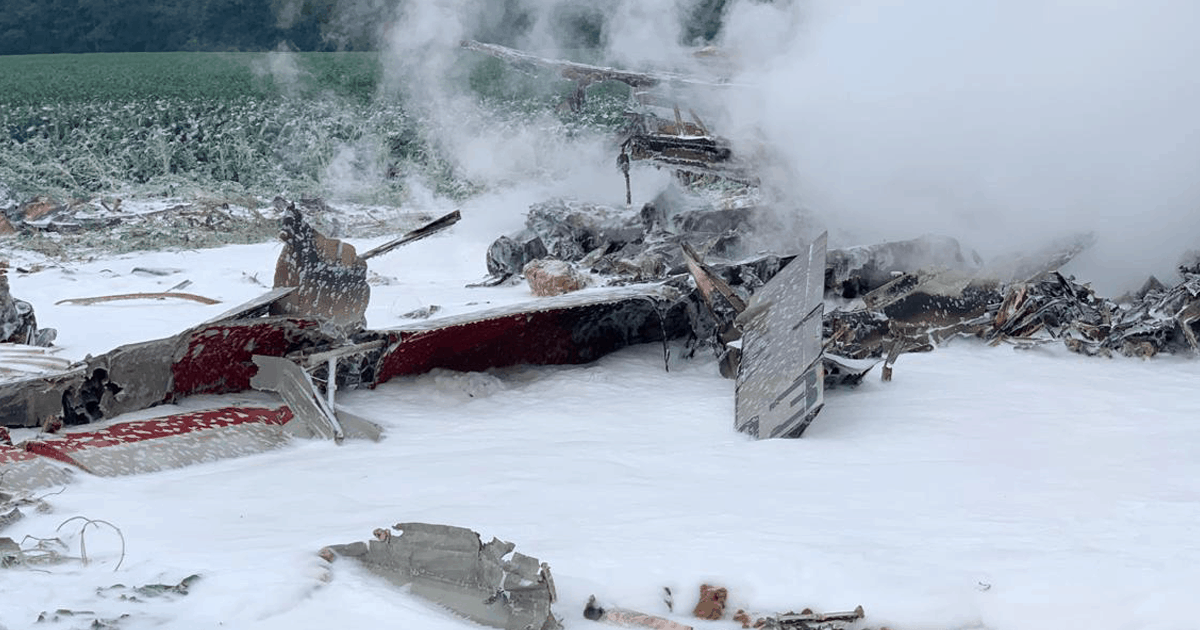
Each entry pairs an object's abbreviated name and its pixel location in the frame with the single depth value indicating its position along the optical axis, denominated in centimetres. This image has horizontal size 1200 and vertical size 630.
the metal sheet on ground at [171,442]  882
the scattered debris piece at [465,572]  613
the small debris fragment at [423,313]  1495
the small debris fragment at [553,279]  1591
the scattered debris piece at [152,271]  1808
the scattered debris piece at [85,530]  658
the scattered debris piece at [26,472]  800
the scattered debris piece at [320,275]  1239
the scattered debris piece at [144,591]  595
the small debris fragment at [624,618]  615
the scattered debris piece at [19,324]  1301
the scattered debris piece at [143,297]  1555
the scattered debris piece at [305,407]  1014
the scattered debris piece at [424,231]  1350
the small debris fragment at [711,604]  633
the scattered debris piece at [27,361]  1052
